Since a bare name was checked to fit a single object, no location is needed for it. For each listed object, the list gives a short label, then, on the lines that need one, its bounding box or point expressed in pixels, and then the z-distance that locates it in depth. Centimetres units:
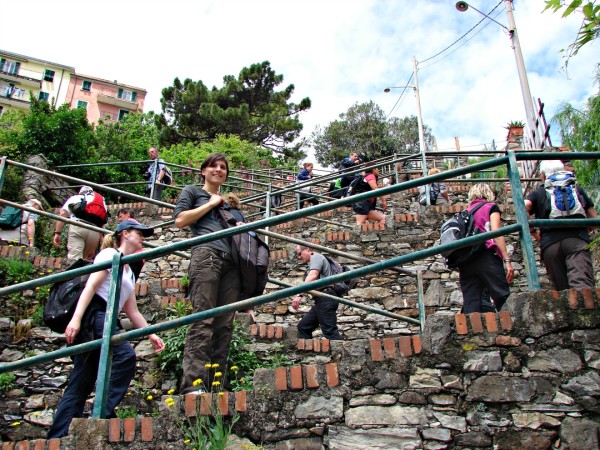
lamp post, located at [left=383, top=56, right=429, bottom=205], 1812
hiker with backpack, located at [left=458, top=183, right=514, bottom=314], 357
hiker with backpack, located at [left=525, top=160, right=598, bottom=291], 356
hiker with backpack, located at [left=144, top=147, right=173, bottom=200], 884
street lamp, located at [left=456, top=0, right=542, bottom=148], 972
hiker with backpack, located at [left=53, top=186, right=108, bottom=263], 521
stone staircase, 238
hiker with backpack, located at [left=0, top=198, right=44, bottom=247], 694
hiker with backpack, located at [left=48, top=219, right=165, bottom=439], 282
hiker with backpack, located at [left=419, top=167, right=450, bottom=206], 790
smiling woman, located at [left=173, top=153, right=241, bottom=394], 299
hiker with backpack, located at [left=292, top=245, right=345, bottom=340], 487
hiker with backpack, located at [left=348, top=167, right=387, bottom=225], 737
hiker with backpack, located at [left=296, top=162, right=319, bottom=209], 1103
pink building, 4169
